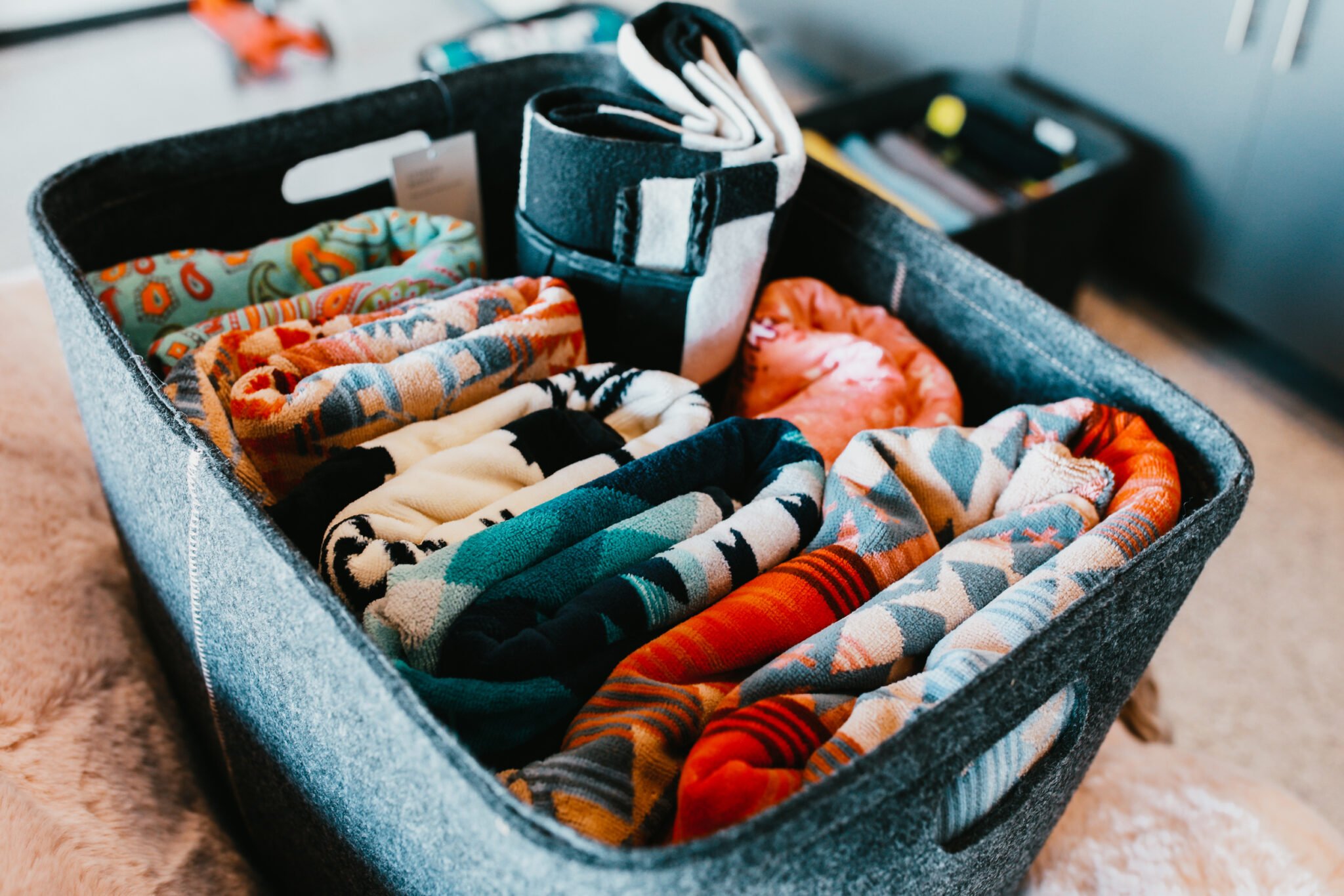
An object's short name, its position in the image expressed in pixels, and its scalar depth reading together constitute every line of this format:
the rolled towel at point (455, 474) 0.47
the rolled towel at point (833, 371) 0.63
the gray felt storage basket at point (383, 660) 0.34
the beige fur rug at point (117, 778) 0.50
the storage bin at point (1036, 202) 1.33
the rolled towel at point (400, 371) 0.53
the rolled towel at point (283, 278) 0.63
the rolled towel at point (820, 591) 0.40
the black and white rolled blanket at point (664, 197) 0.63
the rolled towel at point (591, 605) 0.42
